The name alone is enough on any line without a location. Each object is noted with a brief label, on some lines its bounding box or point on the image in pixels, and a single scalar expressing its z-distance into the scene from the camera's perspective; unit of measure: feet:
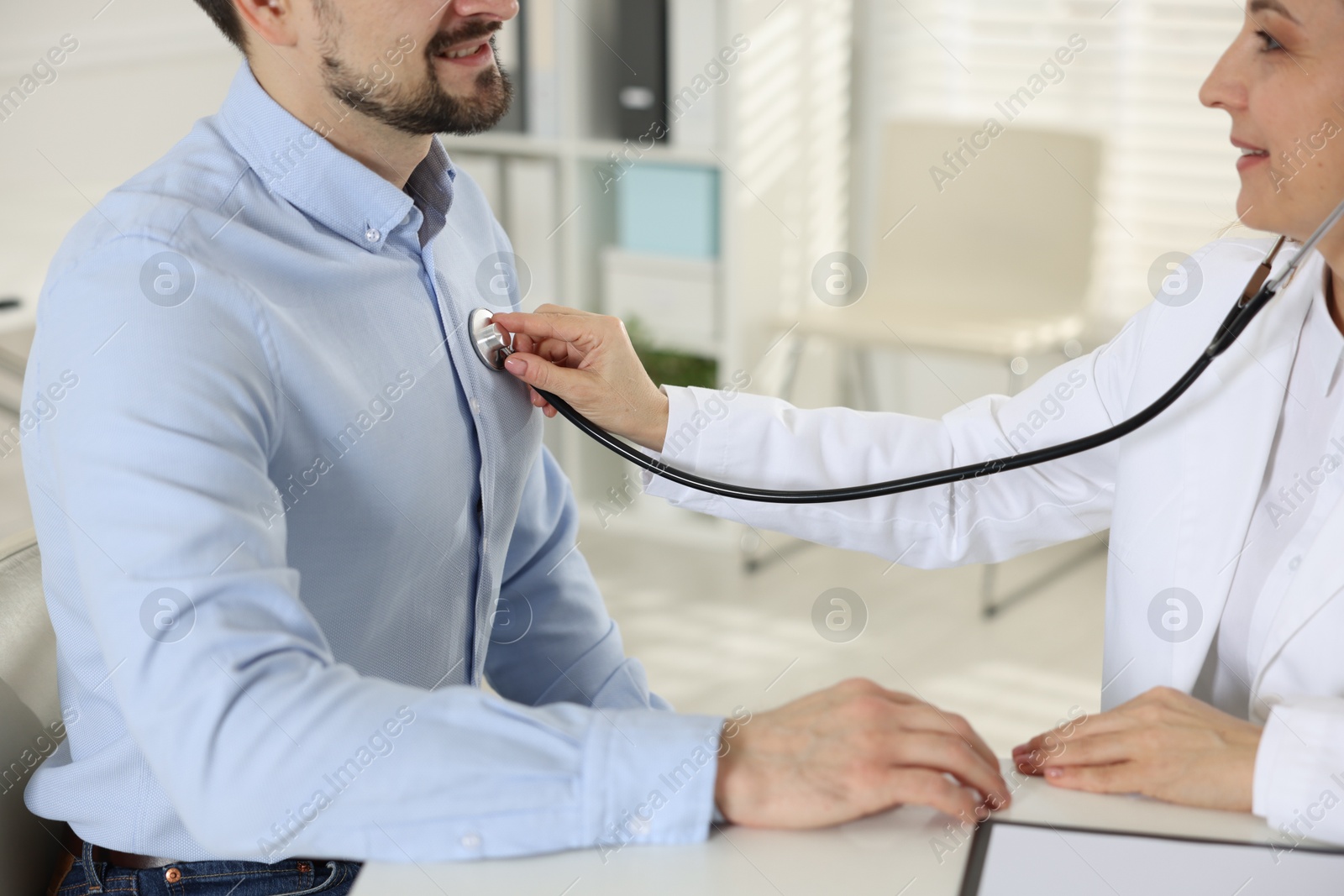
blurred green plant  18.31
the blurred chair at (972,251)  17.56
